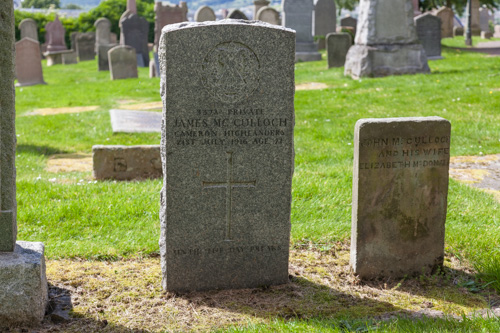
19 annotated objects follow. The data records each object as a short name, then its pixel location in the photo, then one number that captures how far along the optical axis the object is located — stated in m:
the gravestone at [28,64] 19.79
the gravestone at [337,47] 18.58
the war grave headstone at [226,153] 4.02
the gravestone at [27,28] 31.92
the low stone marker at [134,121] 10.22
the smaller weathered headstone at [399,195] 4.31
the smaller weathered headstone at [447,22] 31.20
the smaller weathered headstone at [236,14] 23.80
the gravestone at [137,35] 25.56
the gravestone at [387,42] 14.90
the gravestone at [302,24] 23.00
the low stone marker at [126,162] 7.34
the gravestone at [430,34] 19.95
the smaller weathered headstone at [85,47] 32.31
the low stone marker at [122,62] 19.89
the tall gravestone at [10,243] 3.61
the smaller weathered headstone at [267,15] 25.67
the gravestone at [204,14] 25.36
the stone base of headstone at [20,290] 3.66
